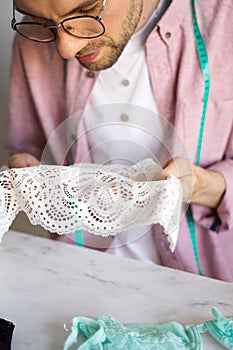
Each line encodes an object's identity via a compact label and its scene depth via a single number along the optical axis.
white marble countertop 0.80
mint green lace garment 0.73
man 0.90
